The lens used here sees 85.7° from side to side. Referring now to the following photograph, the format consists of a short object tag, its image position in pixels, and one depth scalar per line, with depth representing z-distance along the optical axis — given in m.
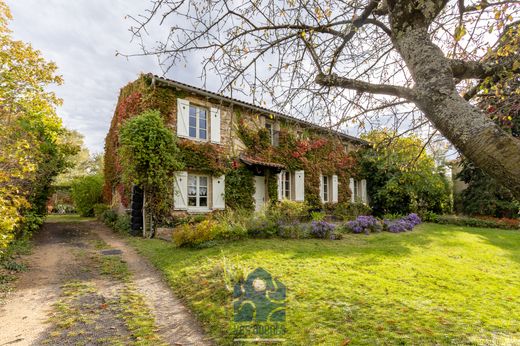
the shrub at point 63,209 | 22.47
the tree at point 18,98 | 4.96
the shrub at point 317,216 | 13.77
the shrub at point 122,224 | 10.81
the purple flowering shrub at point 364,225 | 10.55
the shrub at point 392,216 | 15.25
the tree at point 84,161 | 31.64
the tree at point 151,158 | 9.54
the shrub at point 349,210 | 15.74
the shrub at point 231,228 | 7.94
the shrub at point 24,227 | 8.43
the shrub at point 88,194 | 17.89
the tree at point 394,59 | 1.65
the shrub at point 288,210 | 10.49
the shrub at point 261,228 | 8.56
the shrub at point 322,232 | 9.15
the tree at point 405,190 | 16.55
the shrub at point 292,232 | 8.80
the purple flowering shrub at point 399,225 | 11.27
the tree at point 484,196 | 15.45
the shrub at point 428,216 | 15.80
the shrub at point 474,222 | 14.09
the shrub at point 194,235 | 7.38
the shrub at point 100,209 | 14.82
